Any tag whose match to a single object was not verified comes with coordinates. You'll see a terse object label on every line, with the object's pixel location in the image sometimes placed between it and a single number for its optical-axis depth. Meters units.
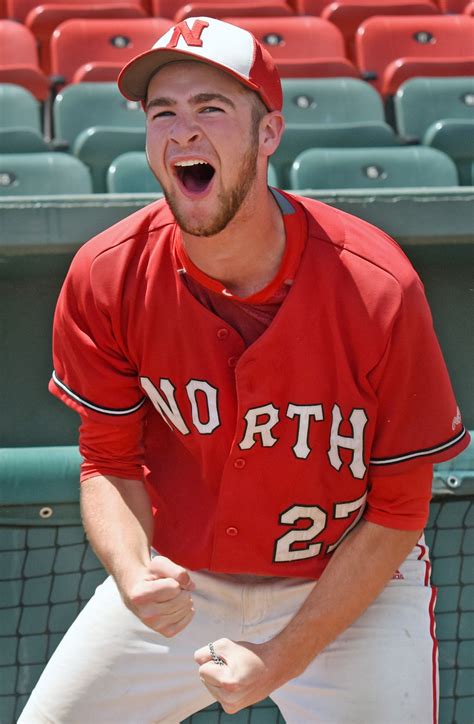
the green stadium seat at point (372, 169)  6.64
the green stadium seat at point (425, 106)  8.90
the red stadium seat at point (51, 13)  10.66
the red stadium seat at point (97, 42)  9.90
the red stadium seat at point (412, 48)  9.69
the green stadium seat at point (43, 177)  6.57
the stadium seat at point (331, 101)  8.70
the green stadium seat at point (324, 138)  7.55
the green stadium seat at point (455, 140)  7.92
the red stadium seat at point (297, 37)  10.34
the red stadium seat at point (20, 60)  9.05
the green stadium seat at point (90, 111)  8.41
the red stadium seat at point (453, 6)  11.96
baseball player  3.54
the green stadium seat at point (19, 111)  7.79
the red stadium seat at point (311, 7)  11.70
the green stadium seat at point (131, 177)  6.39
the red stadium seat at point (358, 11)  11.31
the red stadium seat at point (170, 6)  11.19
